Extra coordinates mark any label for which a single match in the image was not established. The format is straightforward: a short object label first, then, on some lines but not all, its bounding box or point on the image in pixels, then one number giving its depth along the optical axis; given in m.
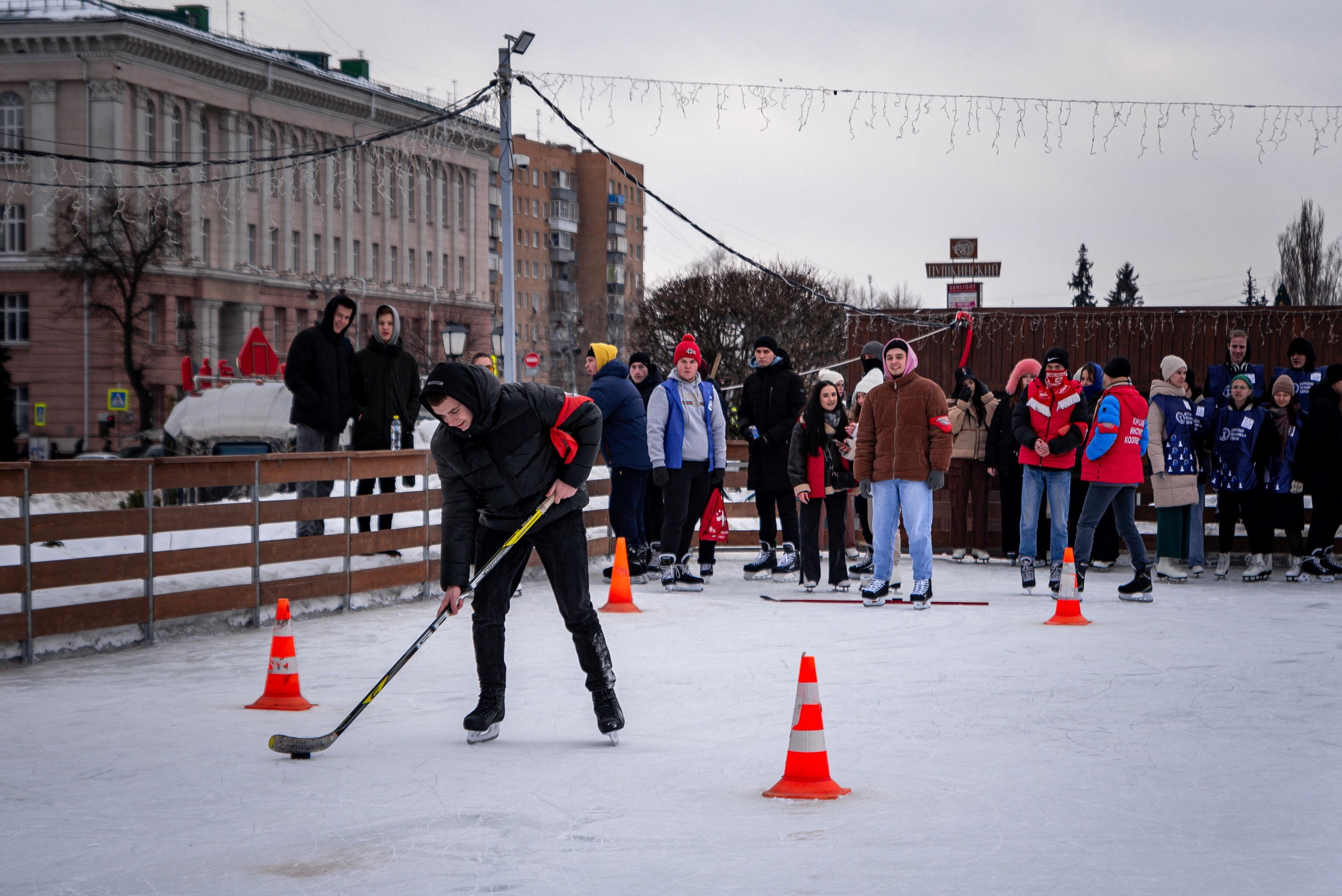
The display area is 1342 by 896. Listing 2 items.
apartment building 104.88
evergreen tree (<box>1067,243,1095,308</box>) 92.62
